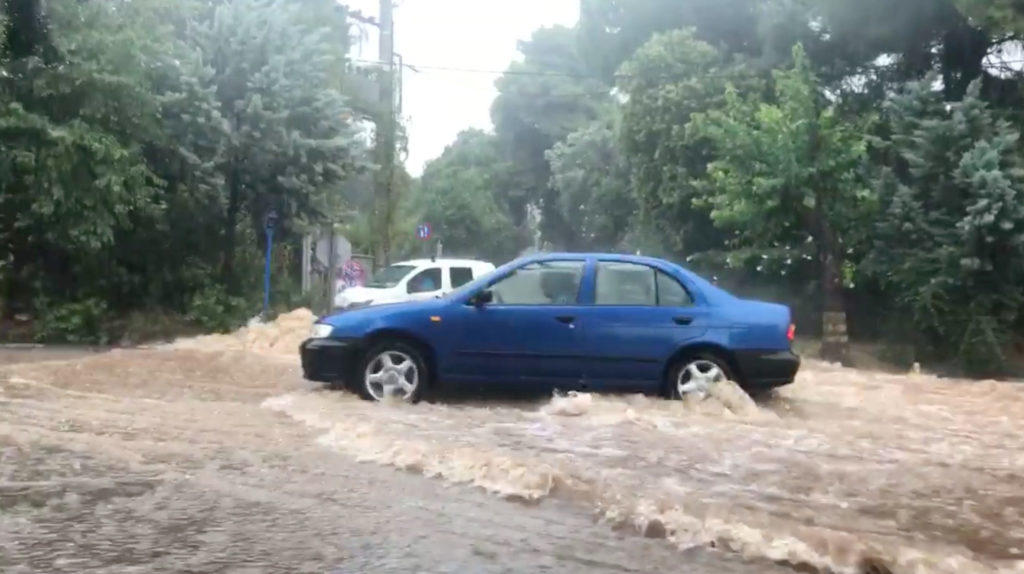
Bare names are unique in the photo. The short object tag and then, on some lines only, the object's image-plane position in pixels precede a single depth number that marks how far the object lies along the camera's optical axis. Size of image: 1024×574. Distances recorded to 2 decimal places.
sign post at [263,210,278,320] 21.03
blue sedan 10.27
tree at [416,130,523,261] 54.44
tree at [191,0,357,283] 20.39
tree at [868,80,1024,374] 19.36
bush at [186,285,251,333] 20.72
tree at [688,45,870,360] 20.45
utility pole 29.52
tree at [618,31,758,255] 26.59
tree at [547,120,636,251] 35.66
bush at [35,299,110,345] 19.00
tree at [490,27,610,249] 53.72
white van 18.94
